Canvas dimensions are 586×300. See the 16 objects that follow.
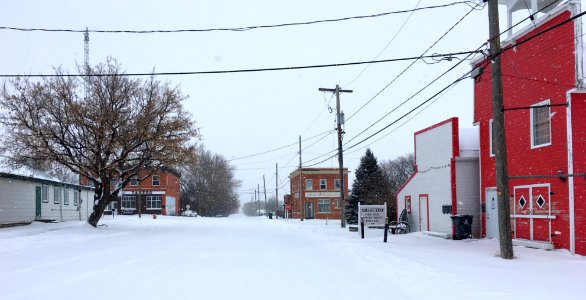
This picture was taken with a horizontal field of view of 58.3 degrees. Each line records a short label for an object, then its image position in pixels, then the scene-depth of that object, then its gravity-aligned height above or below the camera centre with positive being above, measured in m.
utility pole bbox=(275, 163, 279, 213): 74.70 +0.30
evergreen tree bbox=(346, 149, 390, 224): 45.77 -0.90
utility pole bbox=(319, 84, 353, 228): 33.88 +2.89
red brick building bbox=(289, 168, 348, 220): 68.75 -2.26
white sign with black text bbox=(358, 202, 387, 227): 23.83 -1.80
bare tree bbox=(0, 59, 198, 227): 27.98 +2.73
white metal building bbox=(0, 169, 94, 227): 28.98 -1.30
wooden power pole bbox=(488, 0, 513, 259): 14.94 +1.44
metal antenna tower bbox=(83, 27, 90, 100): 29.79 +6.75
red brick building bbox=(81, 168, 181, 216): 75.12 -2.82
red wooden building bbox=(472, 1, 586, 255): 15.37 +1.22
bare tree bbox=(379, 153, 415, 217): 103.31 +1.28
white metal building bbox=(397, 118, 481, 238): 22.05 -0.15
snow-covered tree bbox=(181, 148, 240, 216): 97.00 -1.88
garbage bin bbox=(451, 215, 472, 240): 20.95 -2.09
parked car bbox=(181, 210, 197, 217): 76.44 -5.37
